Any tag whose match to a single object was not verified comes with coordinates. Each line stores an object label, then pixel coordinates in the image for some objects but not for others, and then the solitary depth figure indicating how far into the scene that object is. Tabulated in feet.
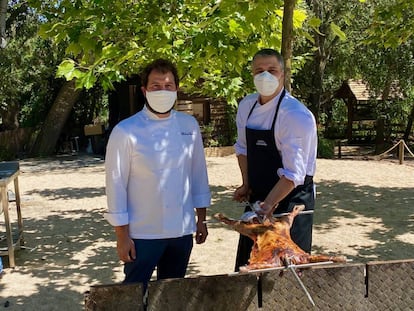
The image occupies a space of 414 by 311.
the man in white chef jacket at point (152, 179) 8.68
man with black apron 8.62
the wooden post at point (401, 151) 49.79
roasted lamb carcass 7.08
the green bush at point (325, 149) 63.99
